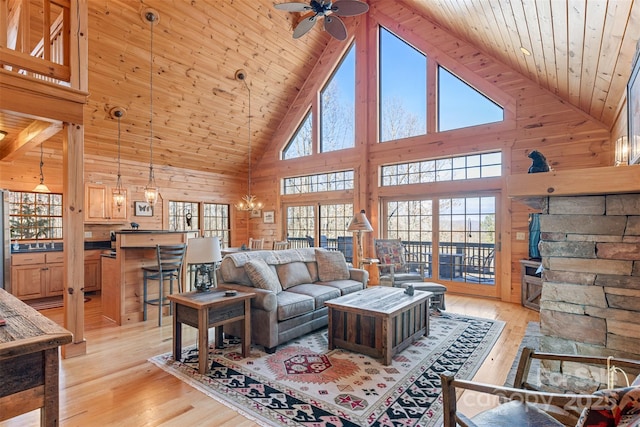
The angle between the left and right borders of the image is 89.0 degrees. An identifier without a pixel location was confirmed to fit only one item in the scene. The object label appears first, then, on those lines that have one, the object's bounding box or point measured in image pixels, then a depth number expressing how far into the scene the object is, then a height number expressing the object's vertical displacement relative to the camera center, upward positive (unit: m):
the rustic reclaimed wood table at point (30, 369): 1.16 -0.57
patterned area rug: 2.22 -1.38
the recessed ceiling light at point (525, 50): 4.16 +2.11
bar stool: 4.29 -0.75
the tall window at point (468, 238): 5.68 -0.45
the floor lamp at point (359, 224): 5.70 -0.18
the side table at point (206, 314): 2.81 -0.92
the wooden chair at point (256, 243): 8.31 -0.76
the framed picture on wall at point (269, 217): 8.73 -0.09
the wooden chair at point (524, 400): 0.99 -0.70
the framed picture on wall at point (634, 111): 2.19 +0.74
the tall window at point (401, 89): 6.44 +2.55
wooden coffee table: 3.03 -1.09
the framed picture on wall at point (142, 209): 7.13 +0.11
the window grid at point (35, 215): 5.81 -0.02
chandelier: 6.71 +0.73
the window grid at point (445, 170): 5.66 +0.83
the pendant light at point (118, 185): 6.01 +0.59
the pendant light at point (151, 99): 5.09 +2.19
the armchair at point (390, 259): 5.22 -0.77
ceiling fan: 3.95 +2.56
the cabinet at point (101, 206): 6.36 +0.16
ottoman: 4.50 -1.08
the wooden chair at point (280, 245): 7.28 -0.71
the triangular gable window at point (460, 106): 5.70 +1.95
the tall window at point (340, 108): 7.41 +2.49
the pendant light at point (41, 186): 5.70 +0.49
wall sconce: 3.21 +0.66
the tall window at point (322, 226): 7.52 -0.31
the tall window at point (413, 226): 6.32 -0.25
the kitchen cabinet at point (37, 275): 5.21 -1.00
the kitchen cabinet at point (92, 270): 6.03 -1.06
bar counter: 4.25 -0.79
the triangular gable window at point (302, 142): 8.15 +1.83
